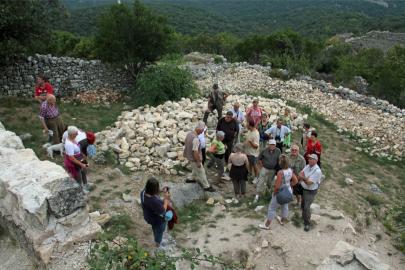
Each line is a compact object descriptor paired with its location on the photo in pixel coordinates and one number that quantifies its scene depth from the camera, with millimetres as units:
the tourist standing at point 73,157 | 7078
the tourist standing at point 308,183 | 6898
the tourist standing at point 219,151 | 8203
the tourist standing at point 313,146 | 8484
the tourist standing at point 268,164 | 7719
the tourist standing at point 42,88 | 10164
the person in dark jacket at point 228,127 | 8766
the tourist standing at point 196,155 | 7812
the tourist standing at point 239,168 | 7730
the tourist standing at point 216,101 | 10617
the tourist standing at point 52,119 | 9102
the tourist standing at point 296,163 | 7672
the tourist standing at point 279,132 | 9008
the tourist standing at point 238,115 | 9529
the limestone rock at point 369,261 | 5766
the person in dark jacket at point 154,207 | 5609
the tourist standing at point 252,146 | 8352
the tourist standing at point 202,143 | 8062
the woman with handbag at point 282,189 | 6836
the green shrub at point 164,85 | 14422
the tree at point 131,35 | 16703
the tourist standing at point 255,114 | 9852
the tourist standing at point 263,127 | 9821
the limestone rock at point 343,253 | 5938
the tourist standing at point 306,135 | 9422
